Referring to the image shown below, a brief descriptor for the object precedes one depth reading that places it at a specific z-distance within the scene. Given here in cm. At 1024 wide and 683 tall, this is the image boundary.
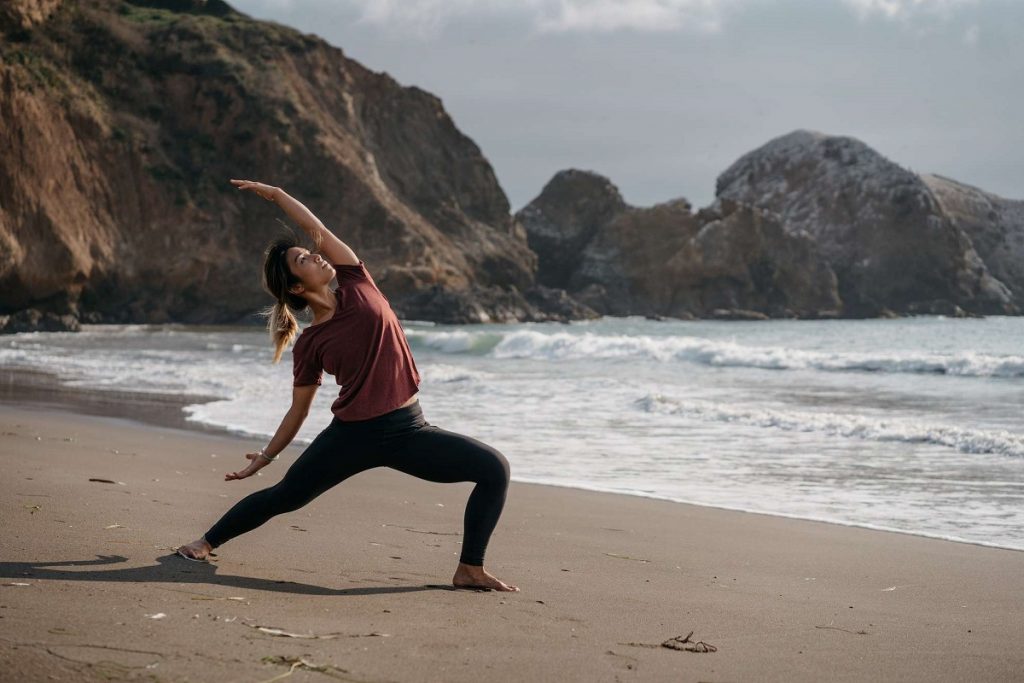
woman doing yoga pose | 387
